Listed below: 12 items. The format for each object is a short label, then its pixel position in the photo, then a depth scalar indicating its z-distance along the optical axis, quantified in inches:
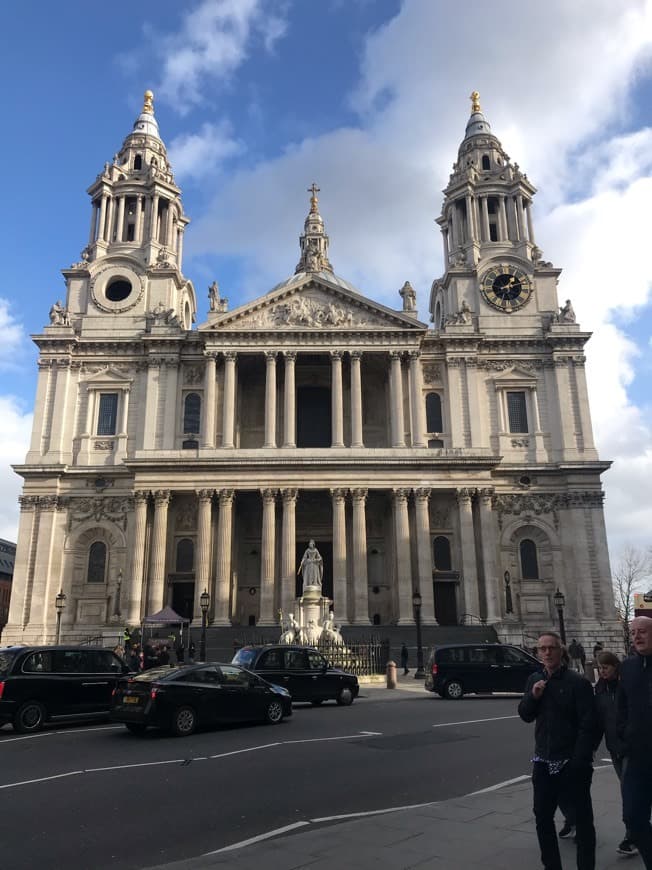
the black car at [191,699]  565.0
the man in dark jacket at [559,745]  222.1
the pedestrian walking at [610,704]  245.1
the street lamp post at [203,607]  1283.2
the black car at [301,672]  788.0
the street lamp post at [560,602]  1409.7
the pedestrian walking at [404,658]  1286.7
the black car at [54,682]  609.0
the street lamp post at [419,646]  1207.1
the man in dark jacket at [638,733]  219.8
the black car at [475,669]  916.6
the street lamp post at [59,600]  1462.8
